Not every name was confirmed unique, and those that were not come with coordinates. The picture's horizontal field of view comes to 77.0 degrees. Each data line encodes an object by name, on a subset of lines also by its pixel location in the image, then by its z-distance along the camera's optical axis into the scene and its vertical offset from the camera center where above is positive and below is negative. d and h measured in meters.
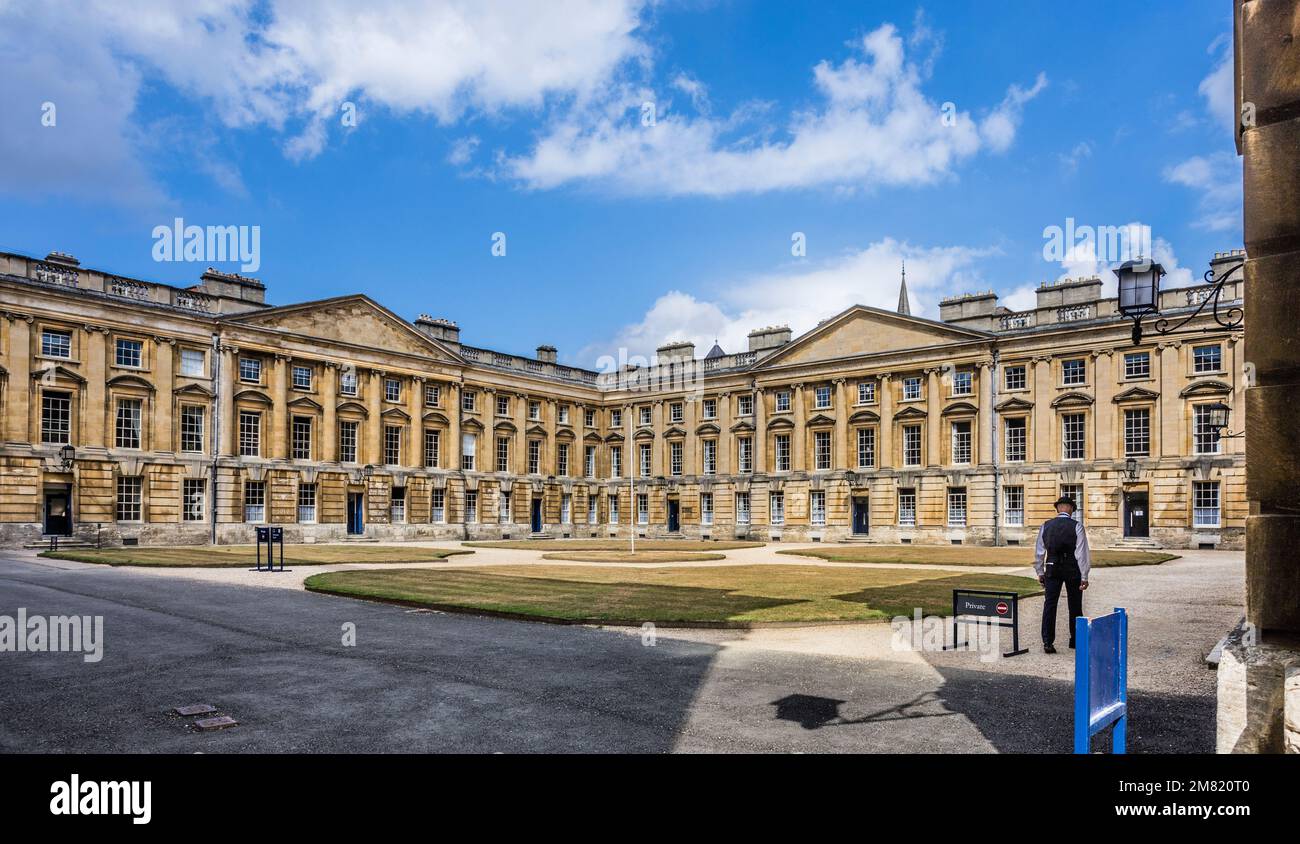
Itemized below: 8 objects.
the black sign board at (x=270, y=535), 23.86 -2.26
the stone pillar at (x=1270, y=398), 5.18 +0.38
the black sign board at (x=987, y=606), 10.46 -1.95
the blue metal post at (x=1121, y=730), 5.44 -1.82
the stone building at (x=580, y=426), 38.25 +1.85
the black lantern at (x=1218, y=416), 38.16 +1.93
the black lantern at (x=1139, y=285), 11.59 +2.47
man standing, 10.69 -1.38
